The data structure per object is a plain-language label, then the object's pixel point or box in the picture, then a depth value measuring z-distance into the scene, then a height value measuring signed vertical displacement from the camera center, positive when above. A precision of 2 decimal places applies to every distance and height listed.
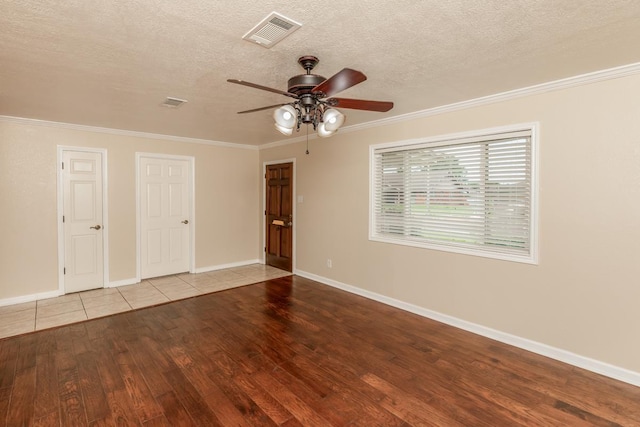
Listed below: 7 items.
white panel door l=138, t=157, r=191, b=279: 5.33 -0.16
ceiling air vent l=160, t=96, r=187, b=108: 3.37 +1.14
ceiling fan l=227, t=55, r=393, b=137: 2.19 +0.79
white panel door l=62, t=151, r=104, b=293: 4.62 -0.21
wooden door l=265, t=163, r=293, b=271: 5.91 -0.16
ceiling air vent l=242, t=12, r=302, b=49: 1.85 +1.09
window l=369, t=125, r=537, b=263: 3.16 +0.17
